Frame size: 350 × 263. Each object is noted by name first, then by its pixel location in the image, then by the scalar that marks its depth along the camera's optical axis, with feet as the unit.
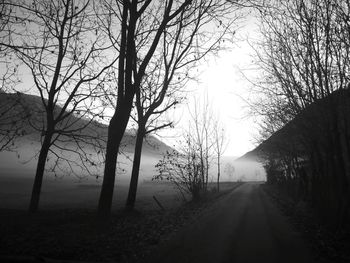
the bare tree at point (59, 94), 45.27
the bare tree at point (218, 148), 122.48
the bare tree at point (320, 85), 29.86
